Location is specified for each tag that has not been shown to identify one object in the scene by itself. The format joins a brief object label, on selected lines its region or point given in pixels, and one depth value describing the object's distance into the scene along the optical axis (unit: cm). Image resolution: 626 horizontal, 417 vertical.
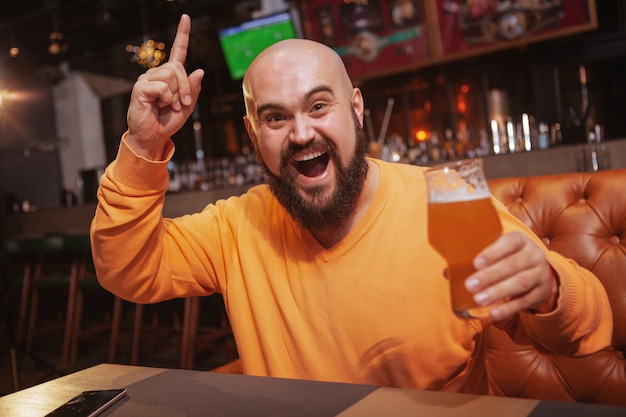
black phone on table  84
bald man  122
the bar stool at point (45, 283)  444
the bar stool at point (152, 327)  405
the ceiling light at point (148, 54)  578
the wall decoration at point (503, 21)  414
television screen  527
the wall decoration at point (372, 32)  477
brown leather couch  147
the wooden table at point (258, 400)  73
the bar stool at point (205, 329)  363
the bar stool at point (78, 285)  417
